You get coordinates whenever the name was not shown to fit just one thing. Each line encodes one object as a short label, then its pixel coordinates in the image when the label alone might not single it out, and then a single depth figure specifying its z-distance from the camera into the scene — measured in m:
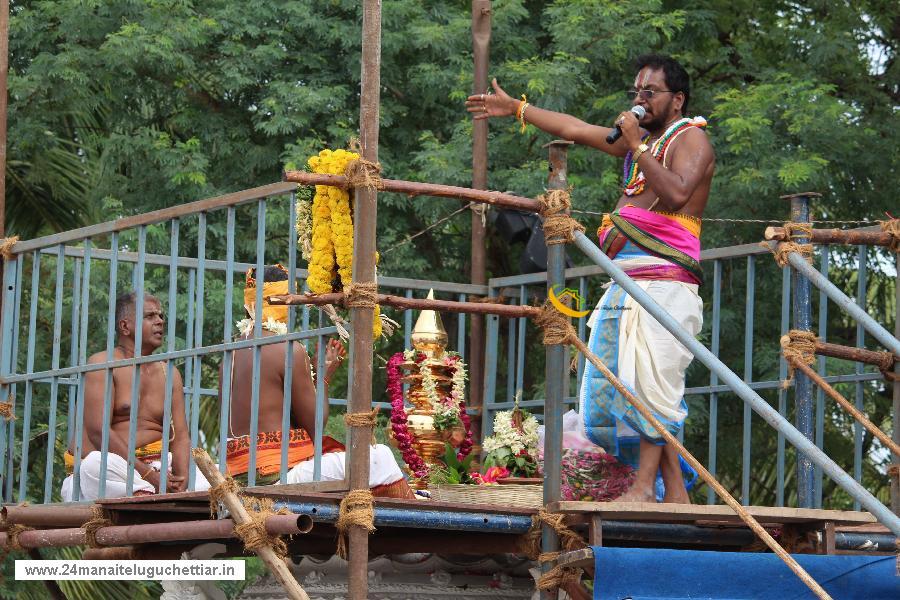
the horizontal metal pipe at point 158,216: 10.79
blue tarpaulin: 10.09
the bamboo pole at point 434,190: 10.43
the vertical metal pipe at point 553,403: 10.75
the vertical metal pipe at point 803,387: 11.92
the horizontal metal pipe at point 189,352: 10.43
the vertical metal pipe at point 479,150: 17.35
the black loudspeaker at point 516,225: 17.18
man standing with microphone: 11.38
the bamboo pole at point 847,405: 11.19
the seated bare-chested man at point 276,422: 11.71
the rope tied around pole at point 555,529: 10.63
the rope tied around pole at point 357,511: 10.17
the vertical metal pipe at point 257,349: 10.68
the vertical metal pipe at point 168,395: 11.30
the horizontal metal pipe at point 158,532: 9.97
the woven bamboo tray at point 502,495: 11.63
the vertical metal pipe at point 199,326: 11.20
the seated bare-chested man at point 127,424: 12.52
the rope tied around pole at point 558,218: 10.86
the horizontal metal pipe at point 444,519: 10.52
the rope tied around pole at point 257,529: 10.13
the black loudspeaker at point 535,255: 16.12
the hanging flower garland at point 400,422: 13.28
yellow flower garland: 10.71
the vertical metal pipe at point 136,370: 11.53
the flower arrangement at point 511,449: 12.75
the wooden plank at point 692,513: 10.27
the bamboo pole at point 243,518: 10.04
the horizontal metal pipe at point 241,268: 14.45
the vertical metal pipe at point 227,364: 10.87
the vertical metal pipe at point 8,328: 13.25
